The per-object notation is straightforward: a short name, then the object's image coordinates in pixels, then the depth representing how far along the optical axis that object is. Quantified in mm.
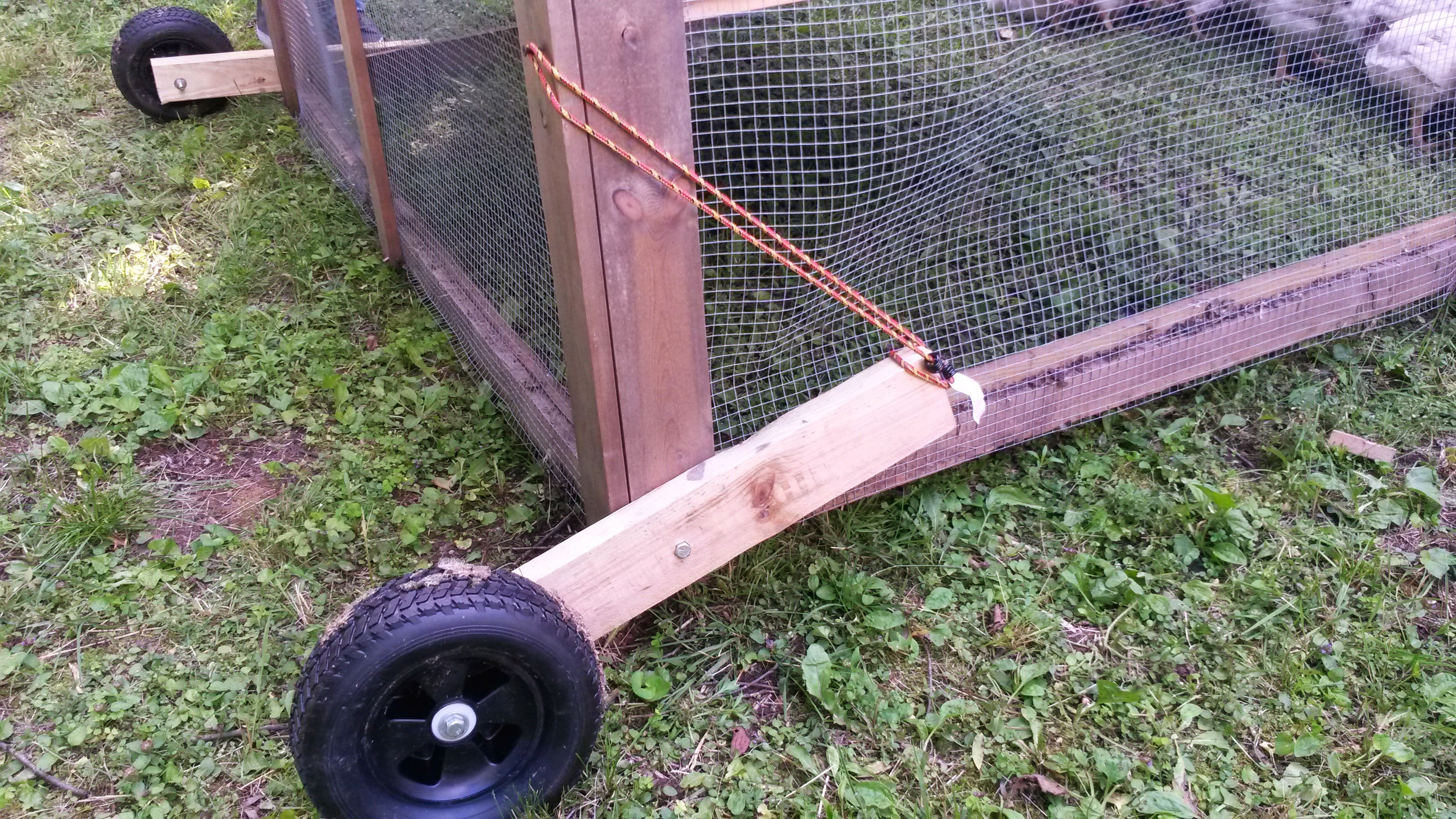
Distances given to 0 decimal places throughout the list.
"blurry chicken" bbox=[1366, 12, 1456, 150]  3420
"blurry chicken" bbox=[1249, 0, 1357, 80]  3090
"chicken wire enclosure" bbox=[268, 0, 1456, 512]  1687
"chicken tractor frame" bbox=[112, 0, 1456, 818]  1462
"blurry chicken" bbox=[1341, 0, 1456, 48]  3471
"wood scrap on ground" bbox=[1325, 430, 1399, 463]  2463
